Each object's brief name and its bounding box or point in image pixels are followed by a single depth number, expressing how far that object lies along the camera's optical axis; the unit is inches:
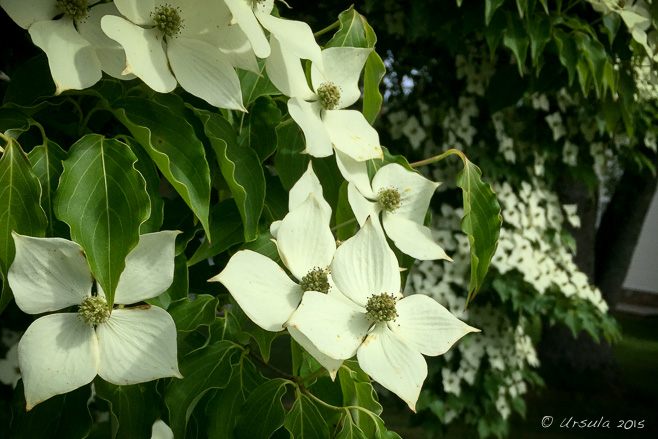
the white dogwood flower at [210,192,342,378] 16.5
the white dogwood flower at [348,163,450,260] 20.4
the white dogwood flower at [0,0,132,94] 16.1
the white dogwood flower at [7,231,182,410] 15.1
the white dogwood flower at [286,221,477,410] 16.3
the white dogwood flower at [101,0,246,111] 16.5
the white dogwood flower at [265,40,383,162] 19.1
